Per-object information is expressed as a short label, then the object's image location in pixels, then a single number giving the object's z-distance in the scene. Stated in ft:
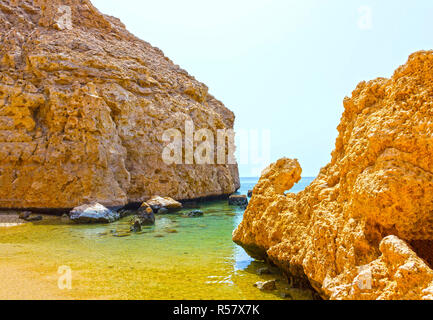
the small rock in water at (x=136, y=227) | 41.81
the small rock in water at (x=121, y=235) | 37.56
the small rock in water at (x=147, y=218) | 47.64
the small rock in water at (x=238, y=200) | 83.92
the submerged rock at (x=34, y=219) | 49.79
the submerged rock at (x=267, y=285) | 18.08
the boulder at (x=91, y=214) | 49.03
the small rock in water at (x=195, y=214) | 59.59
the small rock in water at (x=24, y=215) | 51.08
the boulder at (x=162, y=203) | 65.67
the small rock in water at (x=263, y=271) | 21.22
